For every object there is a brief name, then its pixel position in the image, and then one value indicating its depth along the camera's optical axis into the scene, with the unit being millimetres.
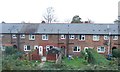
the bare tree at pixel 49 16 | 33251
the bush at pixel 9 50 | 18714
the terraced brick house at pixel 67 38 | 21393
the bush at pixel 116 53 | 18649
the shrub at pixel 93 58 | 12733
